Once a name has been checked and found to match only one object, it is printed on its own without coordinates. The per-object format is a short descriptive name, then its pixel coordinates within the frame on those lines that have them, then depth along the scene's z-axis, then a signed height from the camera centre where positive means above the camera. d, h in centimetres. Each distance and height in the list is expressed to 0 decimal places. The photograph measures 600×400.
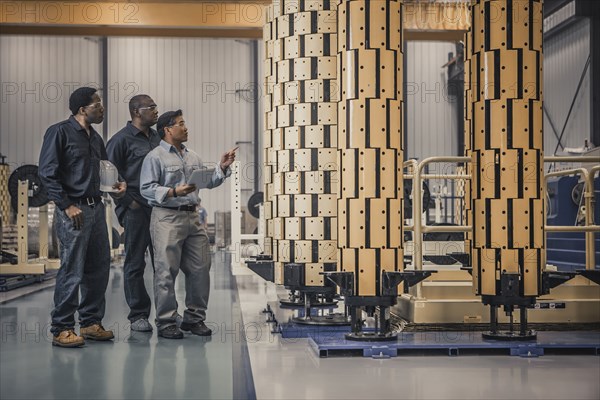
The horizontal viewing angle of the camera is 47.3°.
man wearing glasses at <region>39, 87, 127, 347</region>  536 -4
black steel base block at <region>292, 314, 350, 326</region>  627 -110
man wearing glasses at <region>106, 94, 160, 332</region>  625 +1
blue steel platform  501 -107
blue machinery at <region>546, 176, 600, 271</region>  1053 -28
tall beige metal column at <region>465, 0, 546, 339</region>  523 +37
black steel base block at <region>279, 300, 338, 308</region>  727 -110
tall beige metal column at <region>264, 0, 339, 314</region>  648 +61
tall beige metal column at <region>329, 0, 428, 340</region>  512 +34
